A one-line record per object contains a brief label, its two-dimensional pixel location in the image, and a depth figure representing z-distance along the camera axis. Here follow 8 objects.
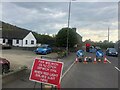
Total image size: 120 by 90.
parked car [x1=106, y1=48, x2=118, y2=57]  17.01
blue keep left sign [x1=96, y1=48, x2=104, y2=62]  11.45
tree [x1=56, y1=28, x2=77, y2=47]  21.23
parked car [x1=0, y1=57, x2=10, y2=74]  5.73
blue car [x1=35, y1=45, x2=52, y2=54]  15.43
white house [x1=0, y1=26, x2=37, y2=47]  24.55
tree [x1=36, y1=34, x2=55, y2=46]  25.05
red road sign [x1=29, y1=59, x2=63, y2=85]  3.00
